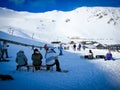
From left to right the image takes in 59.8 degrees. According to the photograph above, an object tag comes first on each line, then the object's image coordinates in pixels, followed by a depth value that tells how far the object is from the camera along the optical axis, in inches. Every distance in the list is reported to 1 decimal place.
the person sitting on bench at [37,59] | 264.4
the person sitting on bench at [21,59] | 263.6
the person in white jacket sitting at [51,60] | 264.9
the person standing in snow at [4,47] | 387.8
